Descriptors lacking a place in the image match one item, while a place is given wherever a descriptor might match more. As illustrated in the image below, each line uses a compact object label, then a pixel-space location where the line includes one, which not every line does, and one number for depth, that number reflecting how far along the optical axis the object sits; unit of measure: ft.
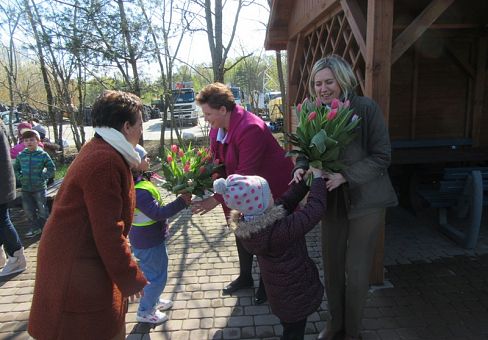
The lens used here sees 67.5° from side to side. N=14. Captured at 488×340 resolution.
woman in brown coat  5.36
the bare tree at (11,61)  30.89
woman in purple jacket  9.38
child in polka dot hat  6.49
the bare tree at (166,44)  33.27
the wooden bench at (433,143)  22.25
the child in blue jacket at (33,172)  16.60
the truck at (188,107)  76.08
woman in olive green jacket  7.64
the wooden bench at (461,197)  14.42
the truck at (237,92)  82.58
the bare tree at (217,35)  31.71
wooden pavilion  19.20
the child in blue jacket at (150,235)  8.70
